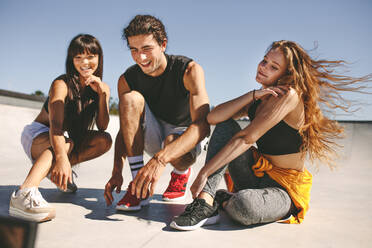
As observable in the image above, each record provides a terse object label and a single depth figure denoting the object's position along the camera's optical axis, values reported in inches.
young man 76.0
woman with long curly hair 68.0
